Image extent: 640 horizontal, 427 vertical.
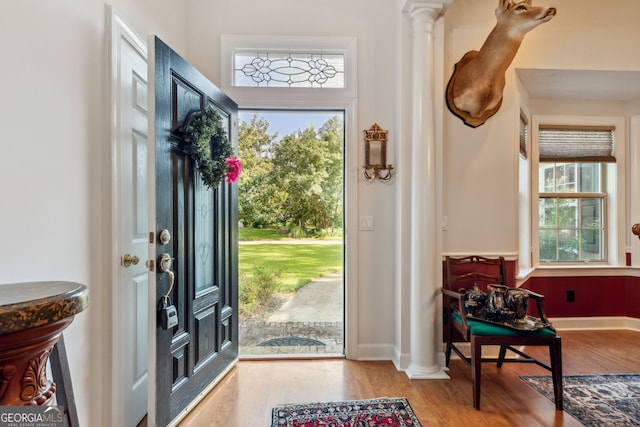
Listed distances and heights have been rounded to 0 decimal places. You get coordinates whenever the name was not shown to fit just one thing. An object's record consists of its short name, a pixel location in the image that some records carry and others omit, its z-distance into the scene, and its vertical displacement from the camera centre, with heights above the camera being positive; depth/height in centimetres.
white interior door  170 -5
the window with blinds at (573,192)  360 +24
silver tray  207 -72
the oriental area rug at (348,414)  188 -121
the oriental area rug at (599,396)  195 -123
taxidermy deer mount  223 +115
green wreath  198 +45
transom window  277 +123
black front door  177 -24
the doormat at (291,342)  310 -125
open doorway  327 -19
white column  247 +15
